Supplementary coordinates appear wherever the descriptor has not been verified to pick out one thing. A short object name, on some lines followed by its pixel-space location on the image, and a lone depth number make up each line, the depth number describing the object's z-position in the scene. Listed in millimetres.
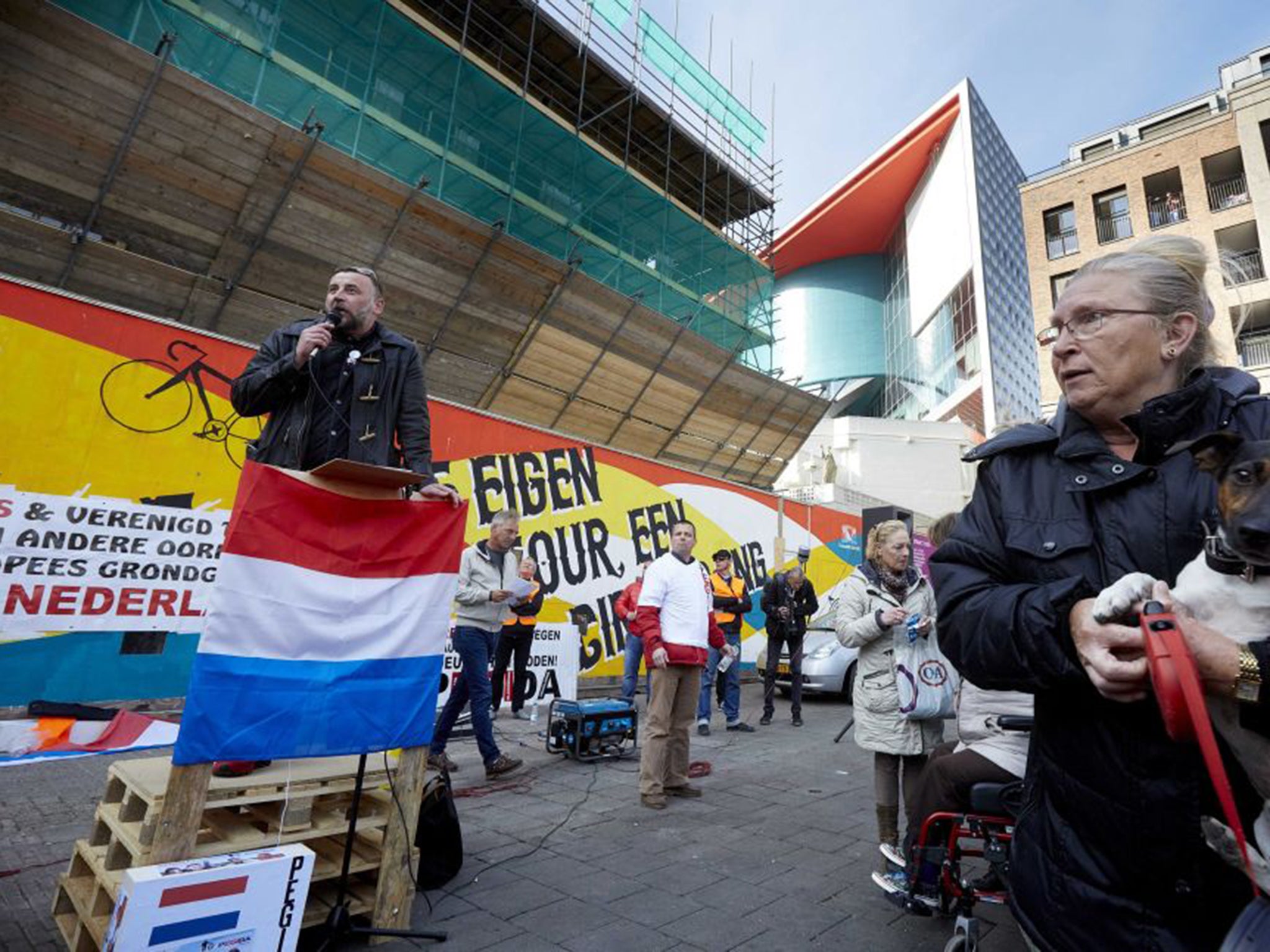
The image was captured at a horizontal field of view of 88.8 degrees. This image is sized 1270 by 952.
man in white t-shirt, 4934
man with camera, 8469
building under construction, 9016
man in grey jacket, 5414
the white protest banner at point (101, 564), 5418
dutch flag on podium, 2418
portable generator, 6160
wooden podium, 2662
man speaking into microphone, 2971
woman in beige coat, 3730
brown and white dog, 905
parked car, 10070
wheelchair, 2475
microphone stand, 2543
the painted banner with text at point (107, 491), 5480
